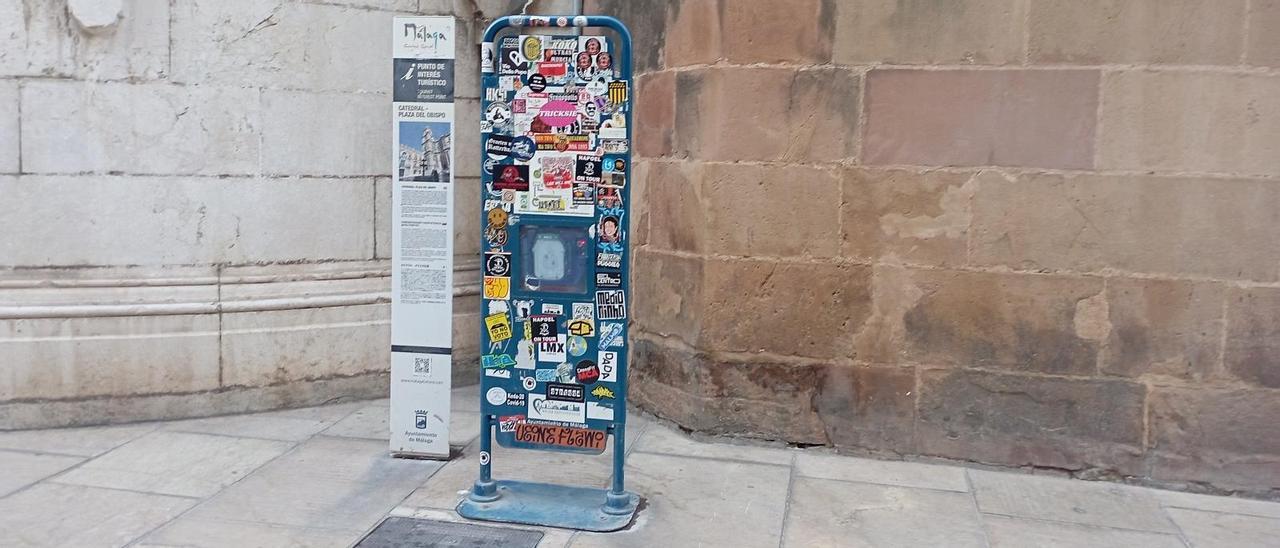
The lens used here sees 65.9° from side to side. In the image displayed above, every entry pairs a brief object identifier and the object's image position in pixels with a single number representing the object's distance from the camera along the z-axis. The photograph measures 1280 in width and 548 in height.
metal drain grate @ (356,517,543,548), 4.32
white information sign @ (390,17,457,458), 5.13
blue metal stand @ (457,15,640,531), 4.43
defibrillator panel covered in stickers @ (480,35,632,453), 4.41
